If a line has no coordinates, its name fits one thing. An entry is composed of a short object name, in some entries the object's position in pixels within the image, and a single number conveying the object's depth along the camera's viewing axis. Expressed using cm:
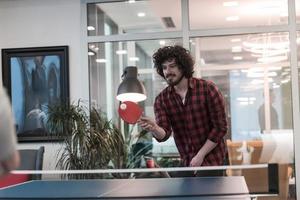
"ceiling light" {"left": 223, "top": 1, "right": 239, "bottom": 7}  566
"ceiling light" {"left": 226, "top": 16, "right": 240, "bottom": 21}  562
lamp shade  321
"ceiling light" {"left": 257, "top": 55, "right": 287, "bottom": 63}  556
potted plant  515
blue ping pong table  220
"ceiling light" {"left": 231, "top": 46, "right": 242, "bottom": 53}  567
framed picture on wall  583
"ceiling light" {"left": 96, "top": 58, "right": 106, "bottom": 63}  586
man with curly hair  315
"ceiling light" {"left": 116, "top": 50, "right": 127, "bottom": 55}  583
